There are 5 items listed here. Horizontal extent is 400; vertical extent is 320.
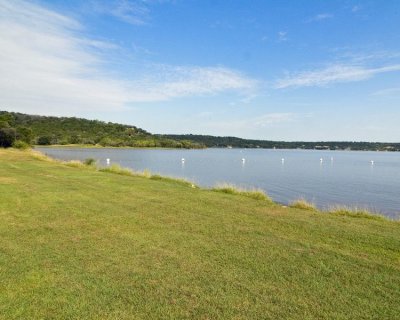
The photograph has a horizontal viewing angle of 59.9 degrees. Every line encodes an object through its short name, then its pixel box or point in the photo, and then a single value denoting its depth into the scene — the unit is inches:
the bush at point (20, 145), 2449.8
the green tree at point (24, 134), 2857.8
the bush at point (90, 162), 1288.1
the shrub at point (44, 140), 4475.9
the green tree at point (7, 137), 2561.5
